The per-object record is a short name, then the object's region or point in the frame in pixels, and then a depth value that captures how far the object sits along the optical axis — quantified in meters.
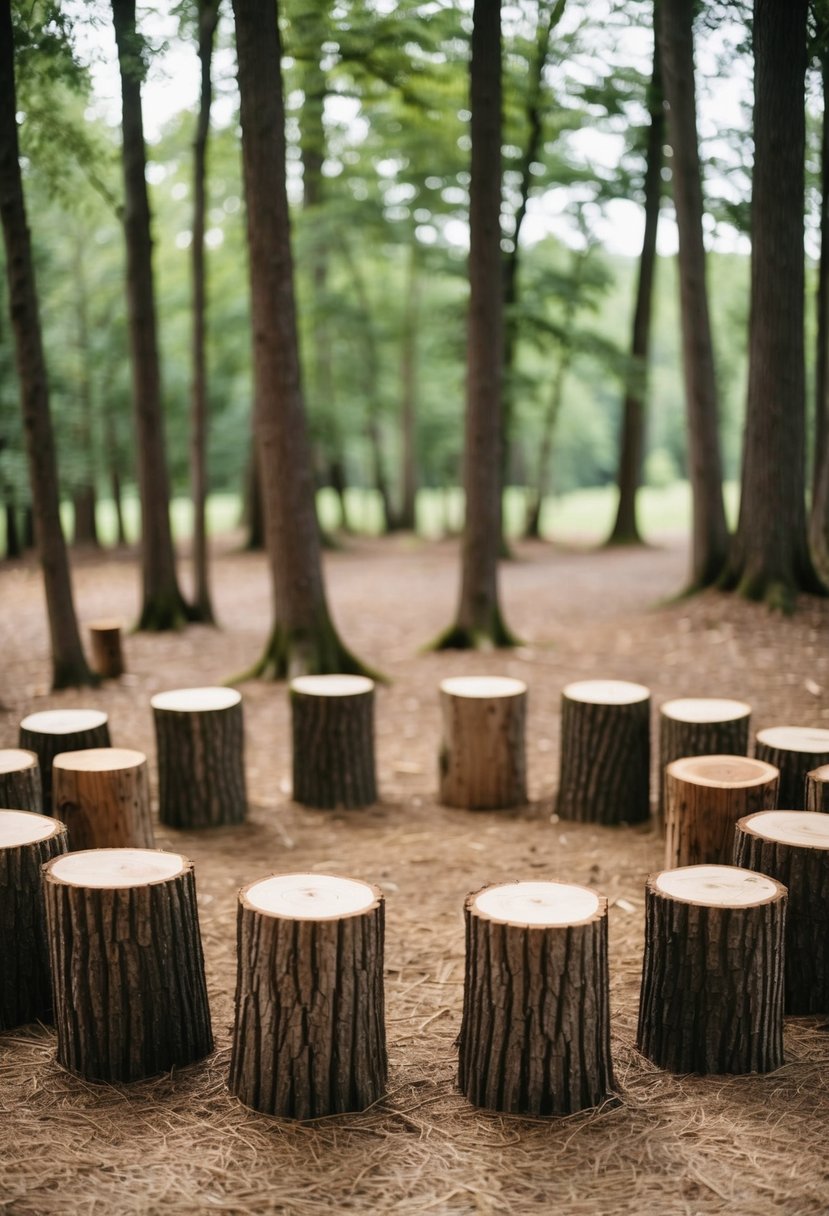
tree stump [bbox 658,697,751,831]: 5.86
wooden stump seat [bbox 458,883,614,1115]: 3.29
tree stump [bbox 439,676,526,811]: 6.70
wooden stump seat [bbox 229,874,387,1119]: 3.28
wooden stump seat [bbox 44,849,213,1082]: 3.49
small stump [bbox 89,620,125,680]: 9.73
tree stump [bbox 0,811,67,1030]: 3.91
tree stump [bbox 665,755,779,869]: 4.84
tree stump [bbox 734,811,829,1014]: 3.95
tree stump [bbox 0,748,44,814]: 4.86
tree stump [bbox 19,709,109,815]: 5.82
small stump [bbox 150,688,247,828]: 6.30
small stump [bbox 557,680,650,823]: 6.25
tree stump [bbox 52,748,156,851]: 5.16
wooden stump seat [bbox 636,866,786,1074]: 3.50
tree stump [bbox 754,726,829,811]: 5.19
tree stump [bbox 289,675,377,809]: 6.72
